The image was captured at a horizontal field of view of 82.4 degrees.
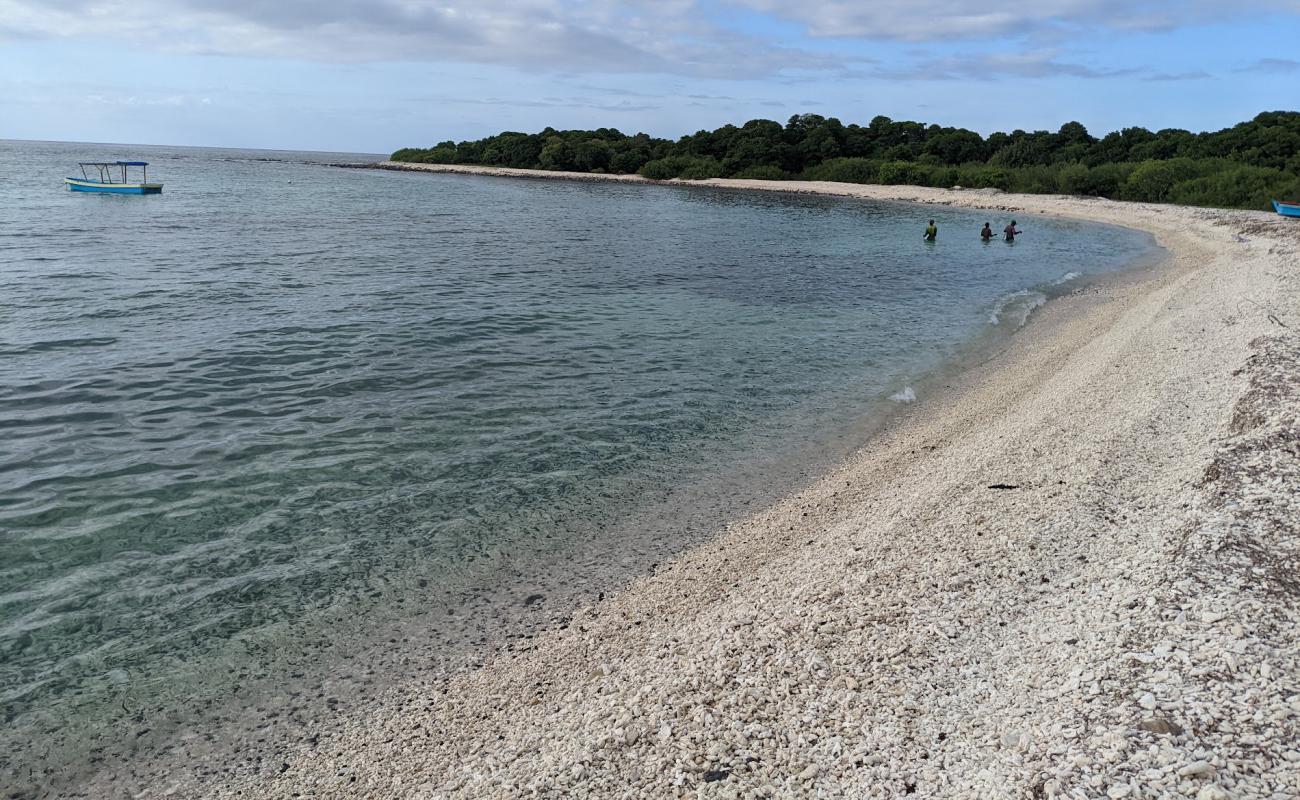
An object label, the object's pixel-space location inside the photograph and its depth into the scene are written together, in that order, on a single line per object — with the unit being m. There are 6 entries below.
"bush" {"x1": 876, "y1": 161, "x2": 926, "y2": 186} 100.16
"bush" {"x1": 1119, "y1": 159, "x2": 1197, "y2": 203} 73.88
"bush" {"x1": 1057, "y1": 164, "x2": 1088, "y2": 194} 82.75
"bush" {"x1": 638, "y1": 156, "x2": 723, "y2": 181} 120.56
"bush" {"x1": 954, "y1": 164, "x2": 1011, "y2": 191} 90.31
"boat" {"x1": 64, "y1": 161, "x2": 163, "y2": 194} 58.44
